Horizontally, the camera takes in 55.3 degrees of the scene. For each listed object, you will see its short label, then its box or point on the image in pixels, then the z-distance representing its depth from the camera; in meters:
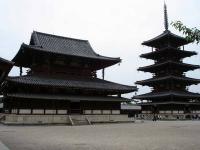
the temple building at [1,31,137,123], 22.08
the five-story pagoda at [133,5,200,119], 35.55
